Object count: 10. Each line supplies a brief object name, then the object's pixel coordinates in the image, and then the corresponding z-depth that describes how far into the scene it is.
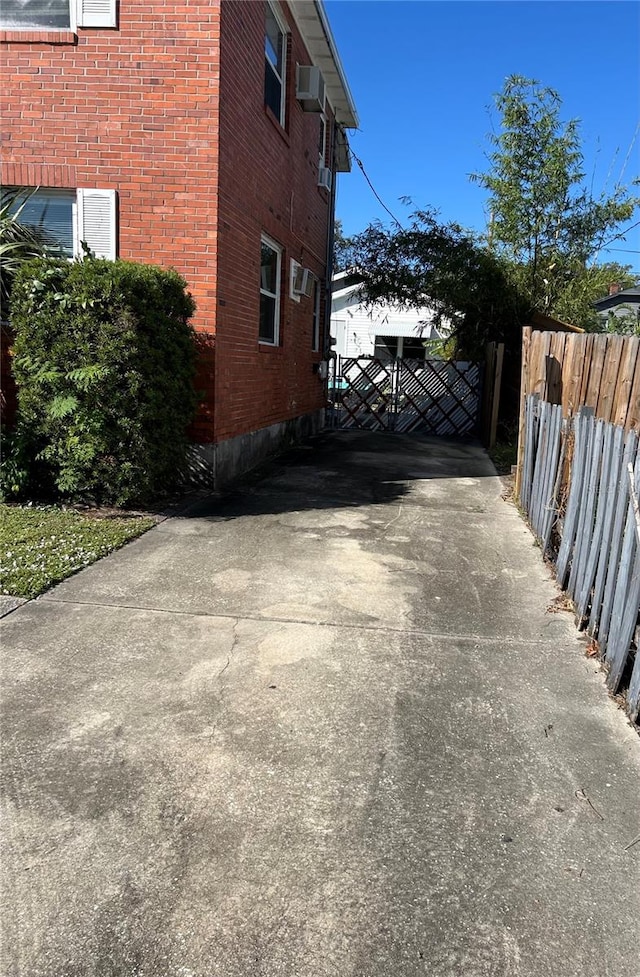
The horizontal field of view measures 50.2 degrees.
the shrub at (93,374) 5.90
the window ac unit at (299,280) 11.23
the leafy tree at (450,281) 15.26
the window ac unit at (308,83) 10.71
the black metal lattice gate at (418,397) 16.69
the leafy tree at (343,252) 17.47
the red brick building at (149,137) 7.08
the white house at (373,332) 26.56
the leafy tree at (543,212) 14.85
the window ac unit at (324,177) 13.62
